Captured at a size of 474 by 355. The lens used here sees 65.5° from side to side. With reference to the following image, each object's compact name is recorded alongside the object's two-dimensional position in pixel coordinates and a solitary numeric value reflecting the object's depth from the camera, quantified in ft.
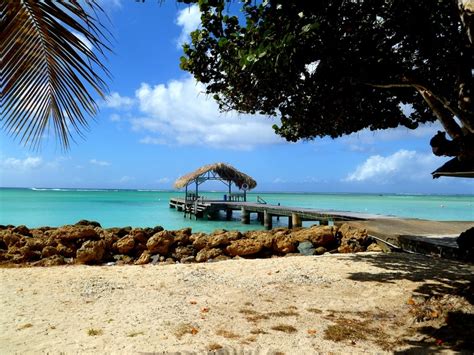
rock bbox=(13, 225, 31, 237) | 40.70
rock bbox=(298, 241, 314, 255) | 32.09
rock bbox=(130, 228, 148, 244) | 35.40
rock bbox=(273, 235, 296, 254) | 32.53
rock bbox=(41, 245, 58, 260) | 31.42
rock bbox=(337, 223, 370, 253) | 31.28
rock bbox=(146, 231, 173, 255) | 33.03
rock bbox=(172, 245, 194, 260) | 32.88
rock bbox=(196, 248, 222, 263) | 31.57
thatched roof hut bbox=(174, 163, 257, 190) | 90.43
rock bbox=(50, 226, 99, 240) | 34.58
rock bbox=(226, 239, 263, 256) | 31.81
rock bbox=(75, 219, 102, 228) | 47.03
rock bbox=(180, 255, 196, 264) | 31.49
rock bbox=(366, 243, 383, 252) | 30.35
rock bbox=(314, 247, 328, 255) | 32.22
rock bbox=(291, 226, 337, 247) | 33.83
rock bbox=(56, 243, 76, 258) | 32.14
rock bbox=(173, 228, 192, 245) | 35.24
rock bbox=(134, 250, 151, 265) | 30.39
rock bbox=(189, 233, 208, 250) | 34.80
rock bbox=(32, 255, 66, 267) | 28.22
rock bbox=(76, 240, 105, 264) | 29.91
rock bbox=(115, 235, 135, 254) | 33.55
